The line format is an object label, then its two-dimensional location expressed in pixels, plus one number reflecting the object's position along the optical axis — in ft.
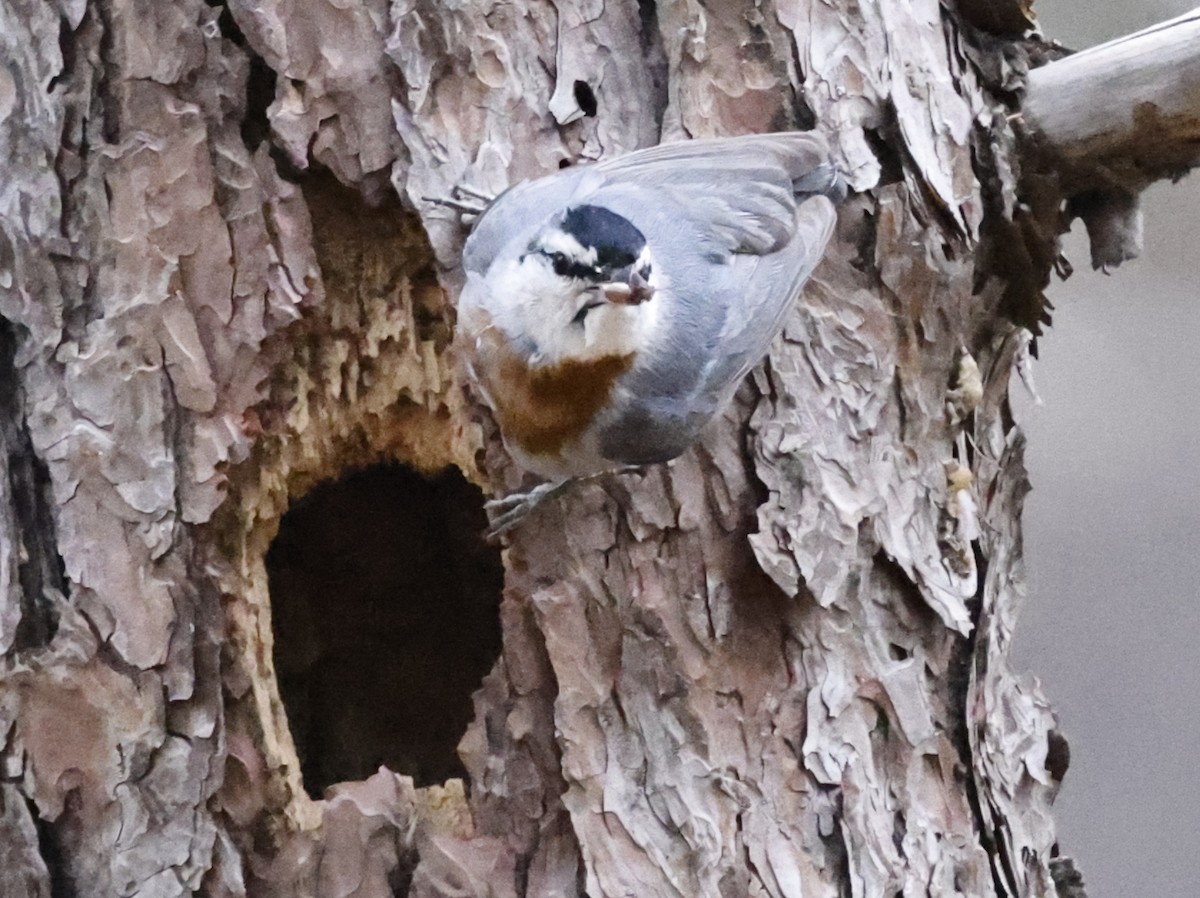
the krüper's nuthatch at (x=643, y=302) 9.89
